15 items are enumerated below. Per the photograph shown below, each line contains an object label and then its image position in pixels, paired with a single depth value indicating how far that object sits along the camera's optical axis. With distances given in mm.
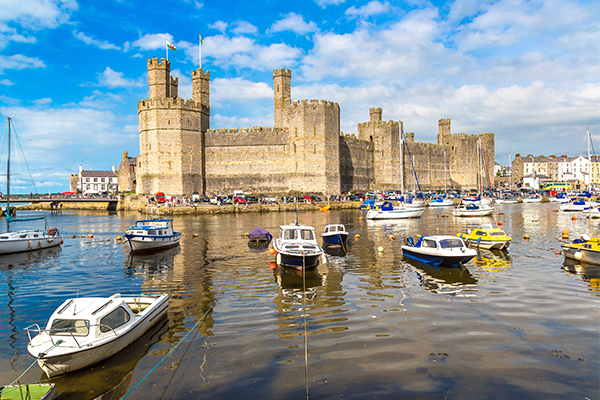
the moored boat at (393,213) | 41406
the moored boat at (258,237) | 24781
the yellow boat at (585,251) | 15836
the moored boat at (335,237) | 22750
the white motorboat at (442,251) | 15571
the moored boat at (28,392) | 6289
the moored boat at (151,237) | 21625
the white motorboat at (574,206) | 48188
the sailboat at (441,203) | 60844
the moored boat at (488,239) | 19984
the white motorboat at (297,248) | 15203
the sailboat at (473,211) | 42344
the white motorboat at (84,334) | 7520
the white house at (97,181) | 108400
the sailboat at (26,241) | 22469
